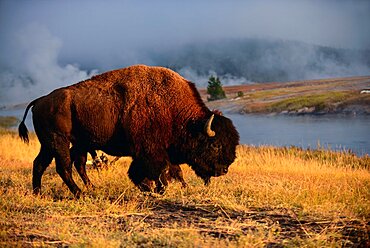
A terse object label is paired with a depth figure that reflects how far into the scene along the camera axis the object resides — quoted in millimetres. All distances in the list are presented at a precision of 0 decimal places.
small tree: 123062
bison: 15398
